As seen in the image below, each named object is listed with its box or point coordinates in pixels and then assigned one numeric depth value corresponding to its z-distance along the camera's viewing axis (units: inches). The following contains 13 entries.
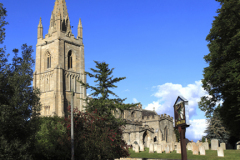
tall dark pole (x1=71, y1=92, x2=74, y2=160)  699.3
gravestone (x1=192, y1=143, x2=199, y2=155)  1120.3
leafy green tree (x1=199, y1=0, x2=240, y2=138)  839.1
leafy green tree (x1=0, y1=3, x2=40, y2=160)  537.0
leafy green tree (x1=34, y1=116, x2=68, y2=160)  1063.9
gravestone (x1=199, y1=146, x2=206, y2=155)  1090.3
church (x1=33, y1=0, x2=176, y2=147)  2354.8
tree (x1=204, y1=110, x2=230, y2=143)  1844.2
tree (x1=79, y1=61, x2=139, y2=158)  1141.7
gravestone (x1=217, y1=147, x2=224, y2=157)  991.6
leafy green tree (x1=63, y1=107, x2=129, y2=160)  746.8
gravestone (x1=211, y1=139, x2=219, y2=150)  1250.6
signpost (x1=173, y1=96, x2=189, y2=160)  462.0
